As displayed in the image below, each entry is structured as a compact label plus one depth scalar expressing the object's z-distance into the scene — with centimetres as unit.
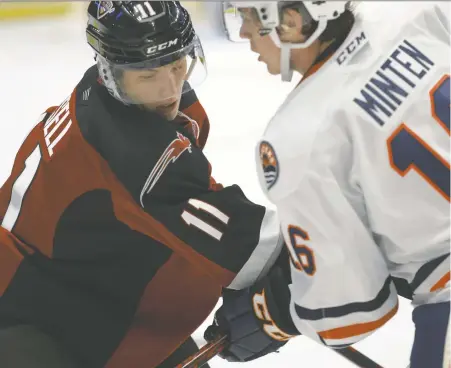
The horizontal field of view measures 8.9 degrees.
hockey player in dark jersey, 546
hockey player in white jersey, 511
